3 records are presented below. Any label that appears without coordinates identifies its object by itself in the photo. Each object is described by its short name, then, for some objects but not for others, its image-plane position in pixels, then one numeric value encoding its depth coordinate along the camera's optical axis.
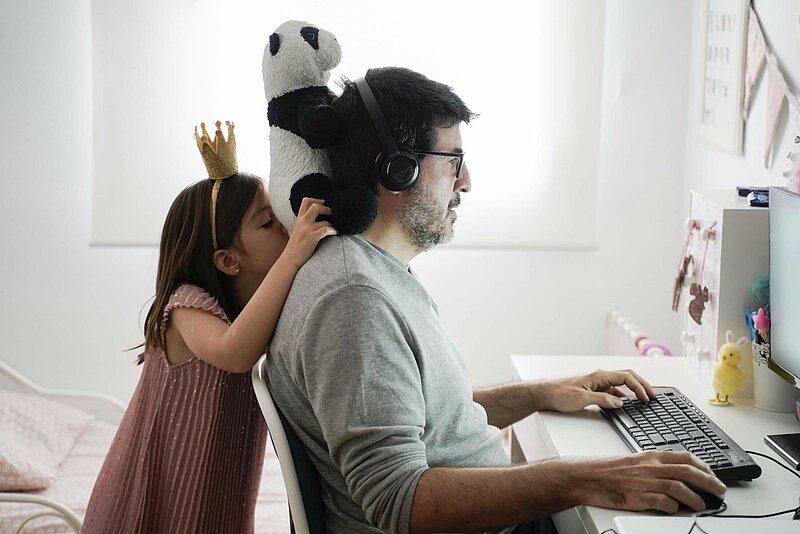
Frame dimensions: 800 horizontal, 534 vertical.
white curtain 3.00
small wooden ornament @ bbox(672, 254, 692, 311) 1.93
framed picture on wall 2.36
